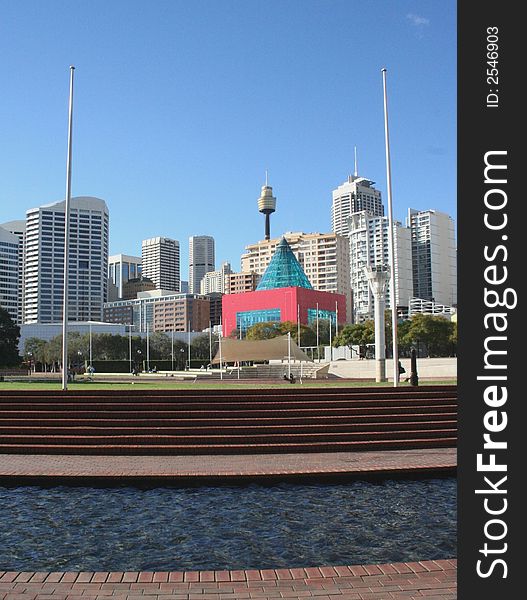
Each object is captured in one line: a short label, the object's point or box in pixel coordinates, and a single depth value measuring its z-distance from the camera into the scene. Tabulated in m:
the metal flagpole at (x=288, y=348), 44.37
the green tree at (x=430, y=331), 74.31
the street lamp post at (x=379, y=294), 33.09
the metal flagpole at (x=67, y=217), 20.31
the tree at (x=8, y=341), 47.60
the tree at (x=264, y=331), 98.69
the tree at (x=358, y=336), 80.25
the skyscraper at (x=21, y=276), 162.00
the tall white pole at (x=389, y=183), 23.40
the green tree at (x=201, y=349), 113.84
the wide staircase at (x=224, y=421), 14.55
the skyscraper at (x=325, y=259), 176.62
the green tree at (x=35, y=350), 95.19
